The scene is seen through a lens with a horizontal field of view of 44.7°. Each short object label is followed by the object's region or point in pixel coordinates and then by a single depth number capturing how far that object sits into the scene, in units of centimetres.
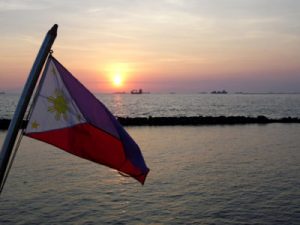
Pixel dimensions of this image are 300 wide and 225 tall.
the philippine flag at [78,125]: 470
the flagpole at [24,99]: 394
